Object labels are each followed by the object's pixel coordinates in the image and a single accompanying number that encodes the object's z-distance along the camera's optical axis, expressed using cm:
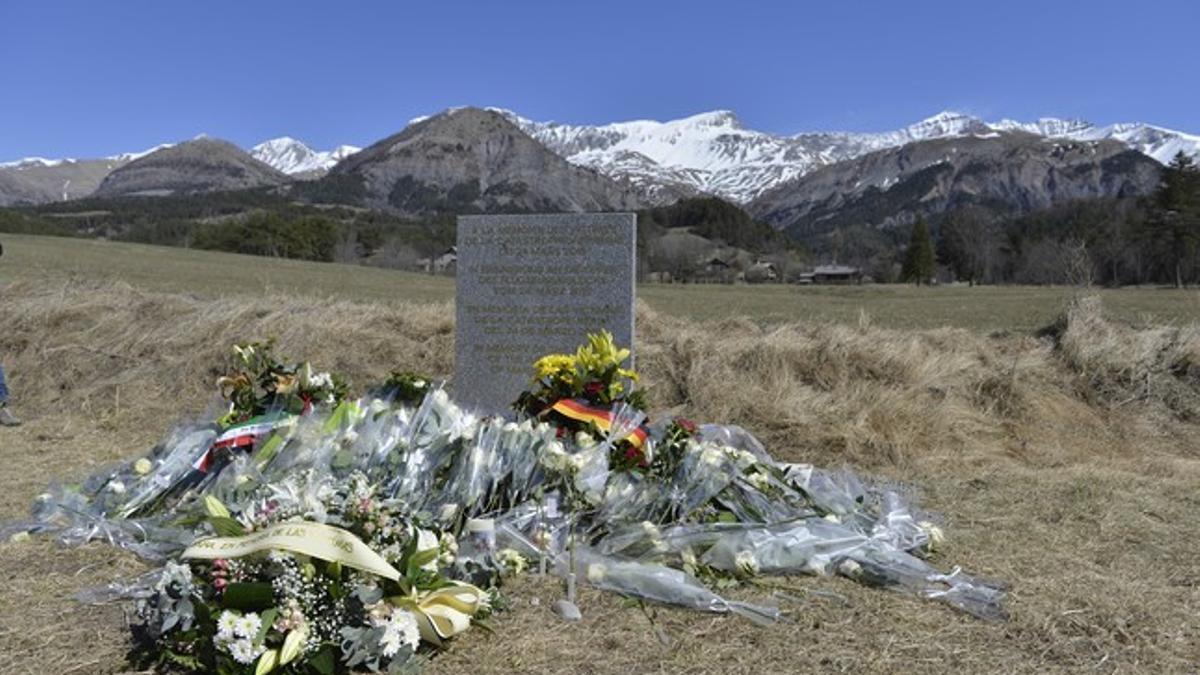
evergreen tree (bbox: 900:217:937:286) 9569
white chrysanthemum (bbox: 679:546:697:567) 431
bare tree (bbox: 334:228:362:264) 9800
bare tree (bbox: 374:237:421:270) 9677
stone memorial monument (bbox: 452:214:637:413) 778
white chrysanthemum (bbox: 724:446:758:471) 509
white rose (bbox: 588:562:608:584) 418
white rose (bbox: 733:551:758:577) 422
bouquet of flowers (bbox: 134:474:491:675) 316
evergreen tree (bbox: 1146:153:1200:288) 7400
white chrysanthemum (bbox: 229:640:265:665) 304
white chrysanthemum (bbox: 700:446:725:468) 490
